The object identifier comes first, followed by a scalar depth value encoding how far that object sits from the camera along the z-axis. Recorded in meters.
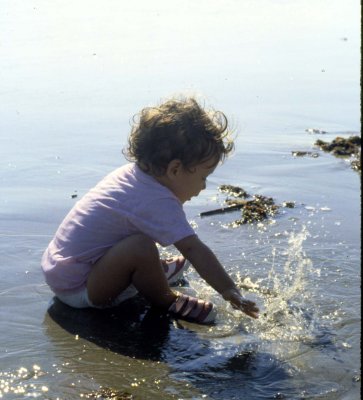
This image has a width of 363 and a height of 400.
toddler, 3.52
